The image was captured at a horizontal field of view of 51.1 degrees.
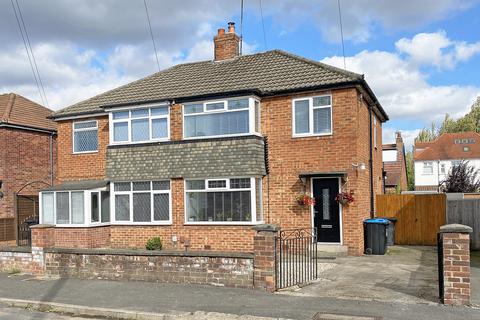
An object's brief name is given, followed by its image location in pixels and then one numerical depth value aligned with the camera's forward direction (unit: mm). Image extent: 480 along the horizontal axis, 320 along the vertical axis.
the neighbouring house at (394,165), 33719
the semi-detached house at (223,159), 14797
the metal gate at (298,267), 9795
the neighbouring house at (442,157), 54175
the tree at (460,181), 24594
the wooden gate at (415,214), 16984
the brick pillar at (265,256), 9172
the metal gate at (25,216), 19158
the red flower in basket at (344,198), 14234
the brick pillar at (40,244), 11758
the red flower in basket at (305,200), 14719
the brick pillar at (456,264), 7855
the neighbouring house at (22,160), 20078
